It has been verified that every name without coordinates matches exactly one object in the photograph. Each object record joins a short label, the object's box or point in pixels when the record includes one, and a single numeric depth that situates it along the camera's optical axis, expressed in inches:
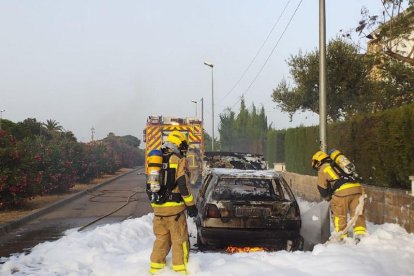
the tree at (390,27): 564.7
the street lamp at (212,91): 1691.9
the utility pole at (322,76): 456.5
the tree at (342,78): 832.3
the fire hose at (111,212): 448.1
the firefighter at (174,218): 233.0
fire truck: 889.5
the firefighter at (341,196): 309.7
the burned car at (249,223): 298.2
